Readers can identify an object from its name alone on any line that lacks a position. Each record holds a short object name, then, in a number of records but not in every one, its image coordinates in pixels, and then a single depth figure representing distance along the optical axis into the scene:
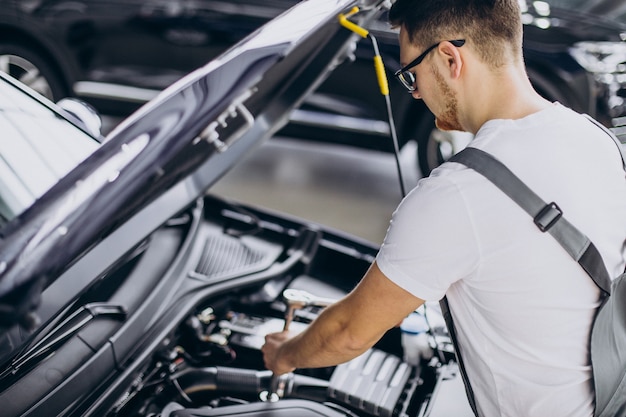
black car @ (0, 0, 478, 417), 0.87
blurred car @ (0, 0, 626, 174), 3.38
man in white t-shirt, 1.00
